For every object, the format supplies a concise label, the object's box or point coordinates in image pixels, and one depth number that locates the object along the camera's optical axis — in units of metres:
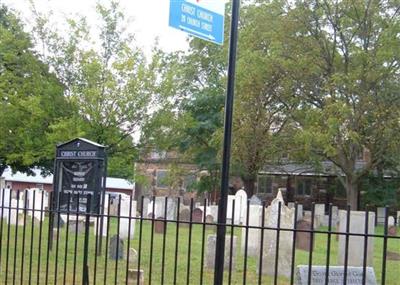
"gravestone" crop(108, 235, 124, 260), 12.56
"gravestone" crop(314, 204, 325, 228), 25.57
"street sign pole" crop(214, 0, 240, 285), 5.21
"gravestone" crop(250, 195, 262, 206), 25.60
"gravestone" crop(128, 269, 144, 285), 9.76
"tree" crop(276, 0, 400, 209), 29.12
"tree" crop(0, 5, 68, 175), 26.16
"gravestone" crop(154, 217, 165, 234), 20.38
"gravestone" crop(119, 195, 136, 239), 16.43
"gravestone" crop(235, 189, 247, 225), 21.42
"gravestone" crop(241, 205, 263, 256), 14.28
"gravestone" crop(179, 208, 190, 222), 22.17
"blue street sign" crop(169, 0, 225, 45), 4.91
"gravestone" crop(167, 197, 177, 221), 23.44
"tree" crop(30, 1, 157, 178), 24.72
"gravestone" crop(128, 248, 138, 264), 12.12
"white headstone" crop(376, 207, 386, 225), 32.68
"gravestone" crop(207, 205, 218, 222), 24.14
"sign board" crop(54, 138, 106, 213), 10.77
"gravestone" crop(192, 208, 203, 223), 24.88
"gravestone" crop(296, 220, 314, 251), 15.12
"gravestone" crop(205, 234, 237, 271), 11.98
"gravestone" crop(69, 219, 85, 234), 18.23
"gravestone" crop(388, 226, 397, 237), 24.60
